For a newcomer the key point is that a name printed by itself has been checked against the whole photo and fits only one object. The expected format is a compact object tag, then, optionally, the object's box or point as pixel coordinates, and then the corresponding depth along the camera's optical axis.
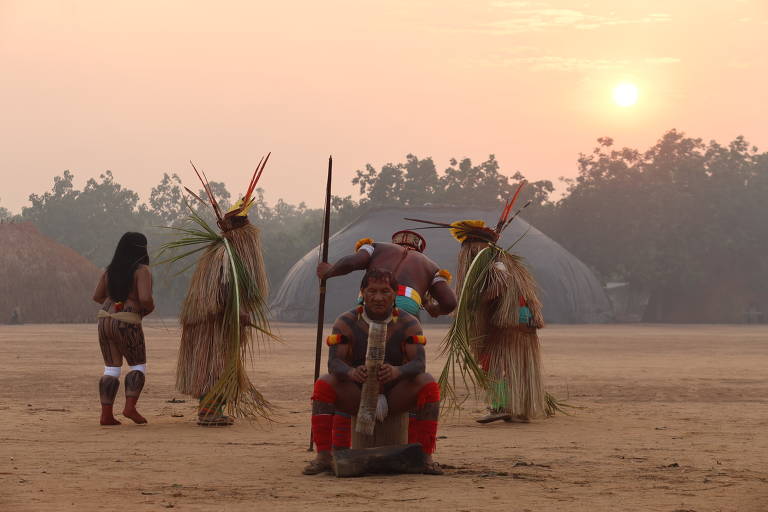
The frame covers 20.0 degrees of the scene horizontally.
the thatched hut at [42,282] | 83.13
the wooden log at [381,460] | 11.60
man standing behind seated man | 13.50
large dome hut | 89.01
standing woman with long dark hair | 16.72
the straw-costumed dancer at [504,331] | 17.42
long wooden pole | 13.10
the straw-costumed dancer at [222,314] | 16.56
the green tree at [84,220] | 127.67
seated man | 11.81
